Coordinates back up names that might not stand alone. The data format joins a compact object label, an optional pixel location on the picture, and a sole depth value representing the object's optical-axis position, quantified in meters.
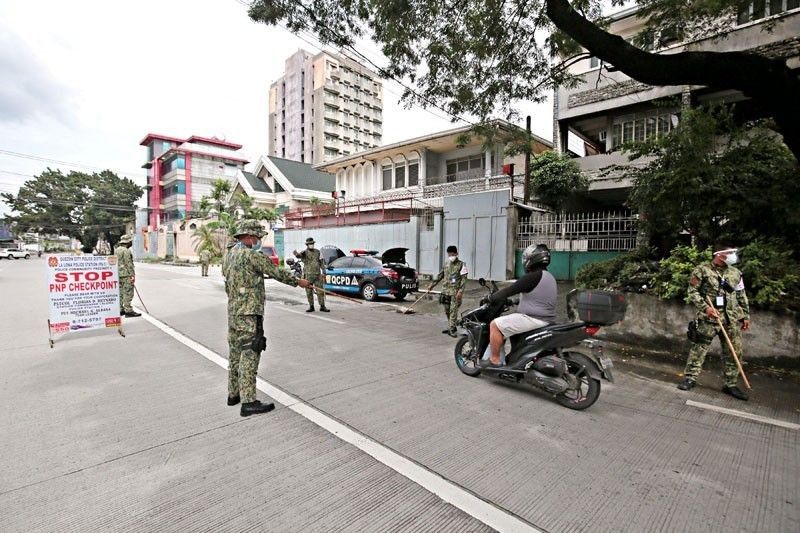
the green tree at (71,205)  50.88
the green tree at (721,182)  6.24
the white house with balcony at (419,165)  20.03
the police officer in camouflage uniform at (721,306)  4.40
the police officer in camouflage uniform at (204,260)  20.47
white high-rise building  57.72
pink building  48.69
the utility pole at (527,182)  12.00
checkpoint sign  6.46
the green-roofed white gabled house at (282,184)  29.91
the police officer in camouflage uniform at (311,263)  9.96
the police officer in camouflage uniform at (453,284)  7.39
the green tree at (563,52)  5.32
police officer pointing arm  3.71
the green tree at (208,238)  25.09
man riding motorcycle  4.09
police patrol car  11.57
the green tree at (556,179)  13.45
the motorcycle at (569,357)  3.81
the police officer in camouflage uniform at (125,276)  8.82
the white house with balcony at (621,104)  11.66
